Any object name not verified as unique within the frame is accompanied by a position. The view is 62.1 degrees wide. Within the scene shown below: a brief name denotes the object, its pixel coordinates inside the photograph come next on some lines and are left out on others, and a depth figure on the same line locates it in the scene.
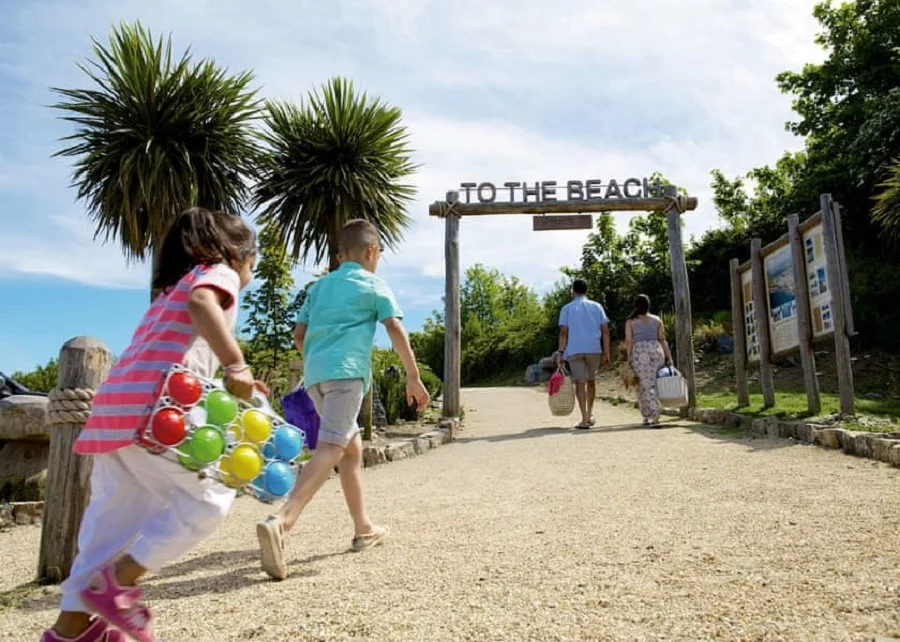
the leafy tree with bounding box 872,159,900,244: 13.13
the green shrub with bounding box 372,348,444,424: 11.59
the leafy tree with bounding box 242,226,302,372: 11.76
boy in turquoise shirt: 3.51
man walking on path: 9.53
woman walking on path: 9.59
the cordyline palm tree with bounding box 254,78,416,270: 10.64
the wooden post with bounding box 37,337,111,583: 3.43
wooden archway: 11.26
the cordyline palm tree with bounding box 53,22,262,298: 9.88
